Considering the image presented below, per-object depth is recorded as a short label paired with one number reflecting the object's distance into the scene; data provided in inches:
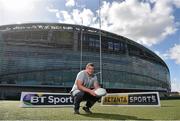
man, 143.1
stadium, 1375.8
